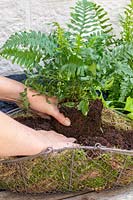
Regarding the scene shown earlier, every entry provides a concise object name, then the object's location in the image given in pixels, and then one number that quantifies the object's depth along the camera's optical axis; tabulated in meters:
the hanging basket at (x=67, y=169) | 1.21
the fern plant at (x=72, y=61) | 1.23
